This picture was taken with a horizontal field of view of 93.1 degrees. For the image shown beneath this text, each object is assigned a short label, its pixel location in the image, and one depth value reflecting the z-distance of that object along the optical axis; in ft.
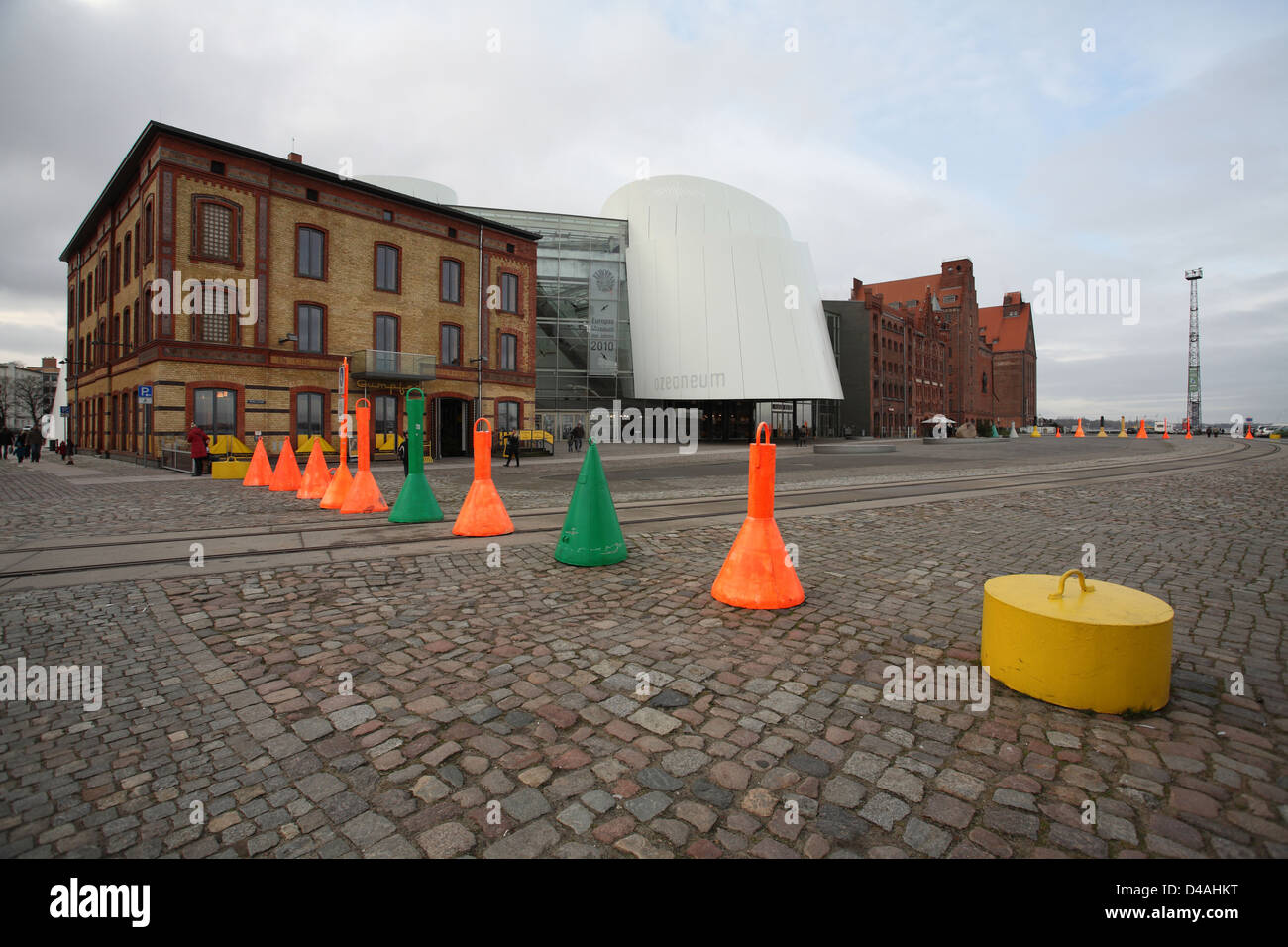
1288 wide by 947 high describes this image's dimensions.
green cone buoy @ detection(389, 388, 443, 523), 29.35
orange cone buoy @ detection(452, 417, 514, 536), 25.68
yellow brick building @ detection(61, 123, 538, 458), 72.02
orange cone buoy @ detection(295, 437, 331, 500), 39.47
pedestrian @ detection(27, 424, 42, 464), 86.14
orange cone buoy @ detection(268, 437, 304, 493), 46.29
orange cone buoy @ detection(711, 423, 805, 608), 15.53
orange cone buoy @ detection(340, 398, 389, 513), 32.83
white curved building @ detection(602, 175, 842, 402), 148.36
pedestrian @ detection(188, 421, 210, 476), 58.13
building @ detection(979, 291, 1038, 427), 352.49
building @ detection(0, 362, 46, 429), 233.41
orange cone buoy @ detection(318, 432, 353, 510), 34.71
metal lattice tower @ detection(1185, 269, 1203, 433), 236.63
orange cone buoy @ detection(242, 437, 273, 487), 50.21
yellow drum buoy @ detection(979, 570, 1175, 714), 9.61
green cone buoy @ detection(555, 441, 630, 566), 20.39
